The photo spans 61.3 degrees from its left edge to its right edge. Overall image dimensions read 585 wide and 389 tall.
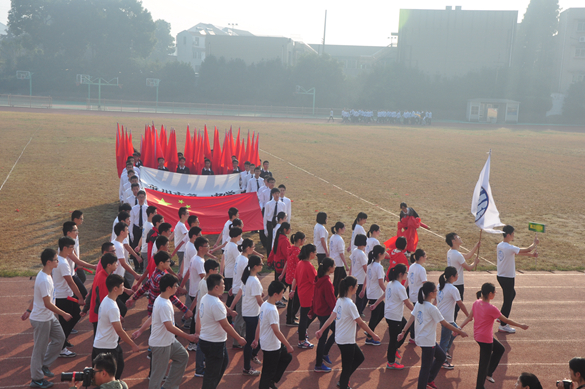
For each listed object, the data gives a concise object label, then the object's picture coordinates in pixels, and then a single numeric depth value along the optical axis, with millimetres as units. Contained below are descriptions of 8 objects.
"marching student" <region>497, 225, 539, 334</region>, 8094
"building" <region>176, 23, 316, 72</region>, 75625
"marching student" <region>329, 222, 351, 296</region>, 8492
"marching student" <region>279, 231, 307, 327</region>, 7750
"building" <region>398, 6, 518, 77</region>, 69812
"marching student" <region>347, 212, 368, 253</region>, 8875
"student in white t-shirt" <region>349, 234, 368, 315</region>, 7820
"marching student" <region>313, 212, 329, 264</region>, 8922
